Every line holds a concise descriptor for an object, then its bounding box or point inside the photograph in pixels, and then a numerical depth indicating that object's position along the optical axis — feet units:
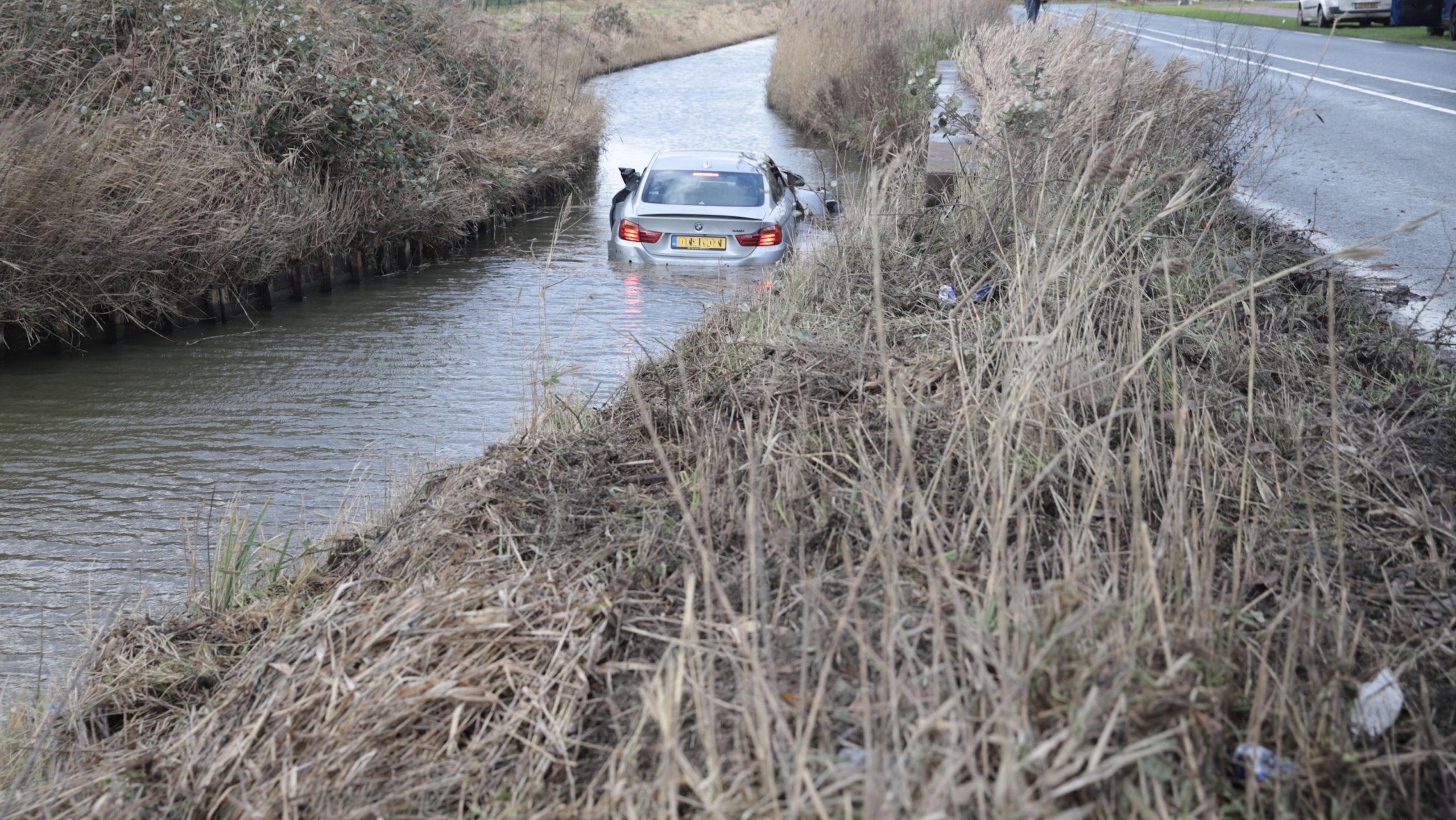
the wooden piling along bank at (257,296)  32.17
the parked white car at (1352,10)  88.79
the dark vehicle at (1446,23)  75.66
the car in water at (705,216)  36.22
